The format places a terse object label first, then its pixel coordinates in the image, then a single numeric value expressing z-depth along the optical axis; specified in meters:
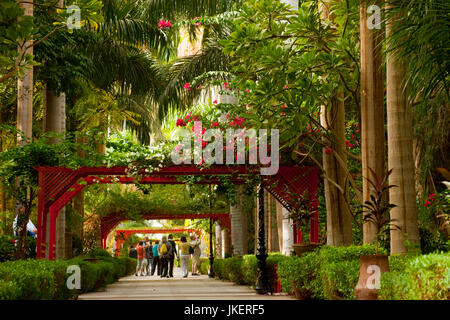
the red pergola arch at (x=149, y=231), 43.16
